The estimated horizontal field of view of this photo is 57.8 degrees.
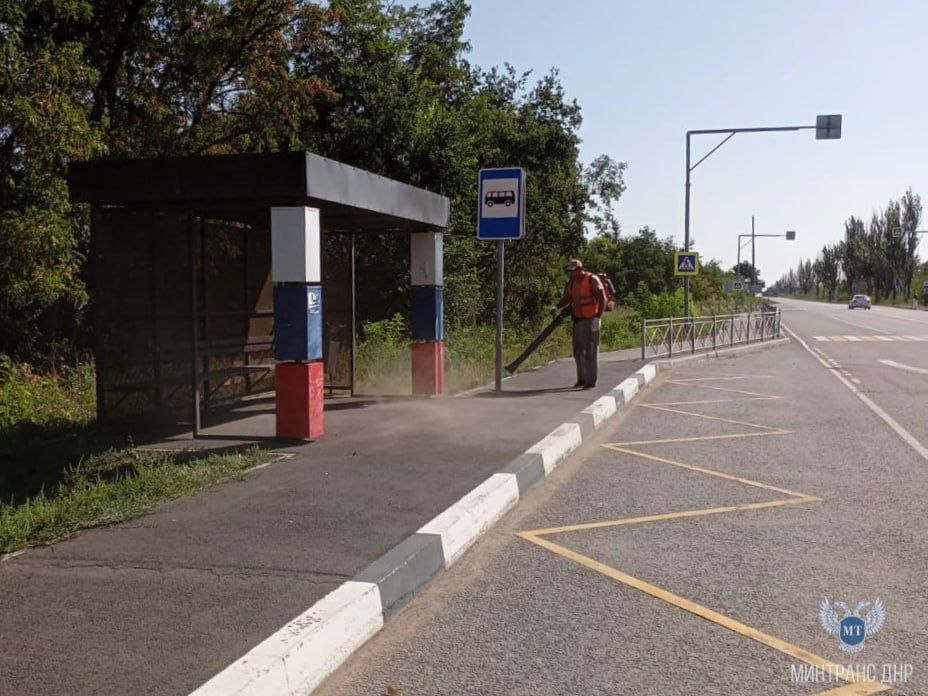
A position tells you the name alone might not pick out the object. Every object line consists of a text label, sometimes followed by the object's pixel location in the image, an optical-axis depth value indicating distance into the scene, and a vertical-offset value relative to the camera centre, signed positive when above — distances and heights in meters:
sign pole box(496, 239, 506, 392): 11.39 -0.12
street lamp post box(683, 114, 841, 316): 21.66 +4.52
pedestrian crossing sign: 22.53 +1.07
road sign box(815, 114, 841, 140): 21.66 +4.54
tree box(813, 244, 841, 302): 145.38 +6.00
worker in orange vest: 12.44 -0.16
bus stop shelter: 7.60 +0.40
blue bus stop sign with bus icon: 11.37 +1.36
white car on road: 76.15 +0.11
